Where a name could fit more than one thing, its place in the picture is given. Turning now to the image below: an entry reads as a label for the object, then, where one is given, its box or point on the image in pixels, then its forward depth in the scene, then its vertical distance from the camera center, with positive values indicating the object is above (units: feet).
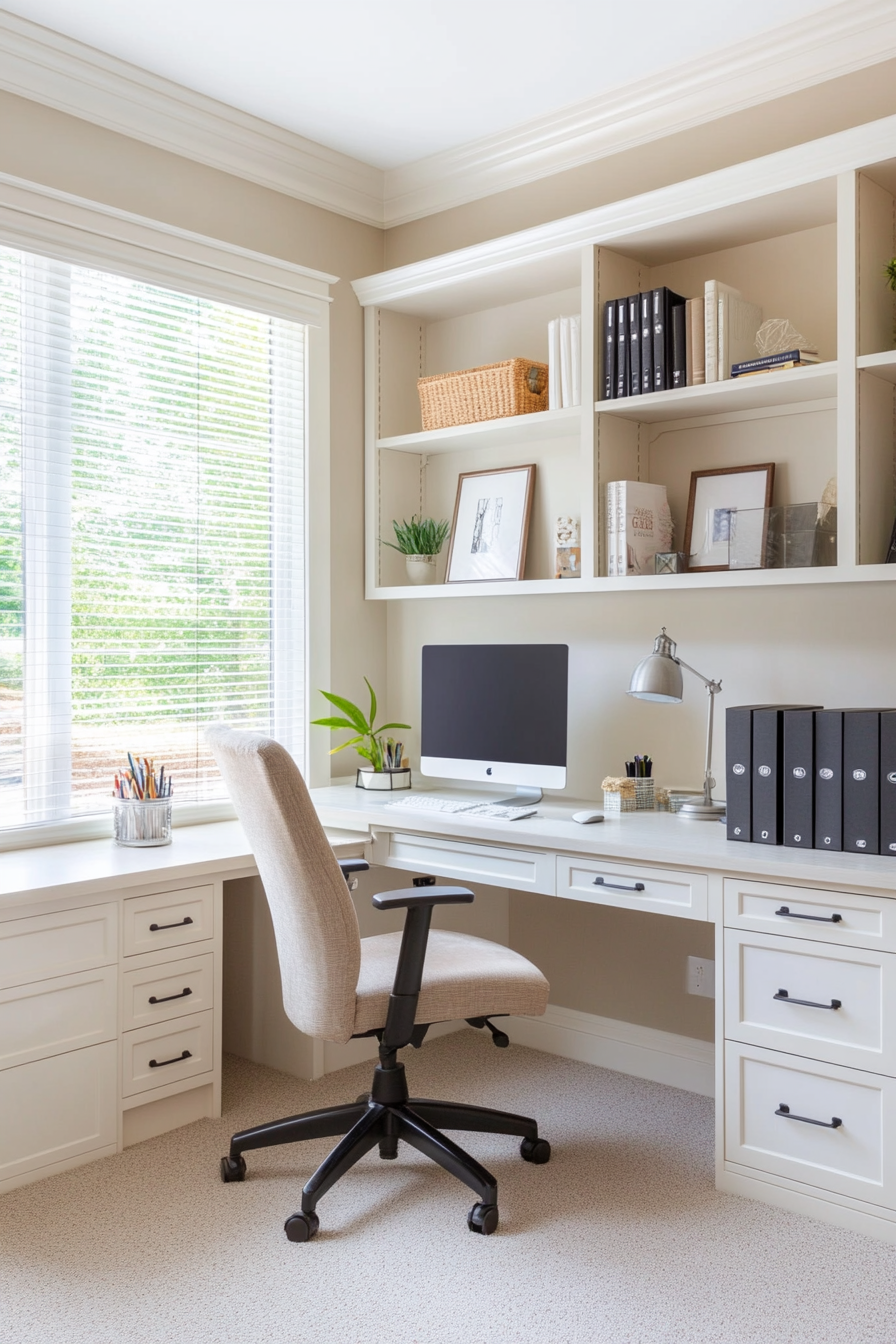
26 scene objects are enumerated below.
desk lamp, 8.61 -0.13
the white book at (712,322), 8.31 +2.78
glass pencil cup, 9.04 -1.33
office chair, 6.88 -2.16
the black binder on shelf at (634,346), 8.80 +2.74
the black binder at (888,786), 7.02 -0.78
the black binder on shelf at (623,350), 8.89 +2.73
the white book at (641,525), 8.96 +1.26
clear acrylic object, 7.95 +1.04
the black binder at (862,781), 7.09 -0.76
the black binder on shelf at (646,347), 8.74 +2.70
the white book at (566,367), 9.42 +2.74
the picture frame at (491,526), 10.45 +1.47
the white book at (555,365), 9.50 +2.78
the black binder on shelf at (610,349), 8.96 +2.76
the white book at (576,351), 9.34 +2.85
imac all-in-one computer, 9.43 -0.43
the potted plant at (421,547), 11.14 +1.30
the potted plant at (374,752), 10.71 -0.87
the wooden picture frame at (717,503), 8.77 +1.43
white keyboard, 8.87 -1.23
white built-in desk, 6.84 -2.24
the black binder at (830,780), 7.25 -0.77
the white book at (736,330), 8.33 +2.74
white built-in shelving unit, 7.63 +2.83
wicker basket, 9.99 +2.72
